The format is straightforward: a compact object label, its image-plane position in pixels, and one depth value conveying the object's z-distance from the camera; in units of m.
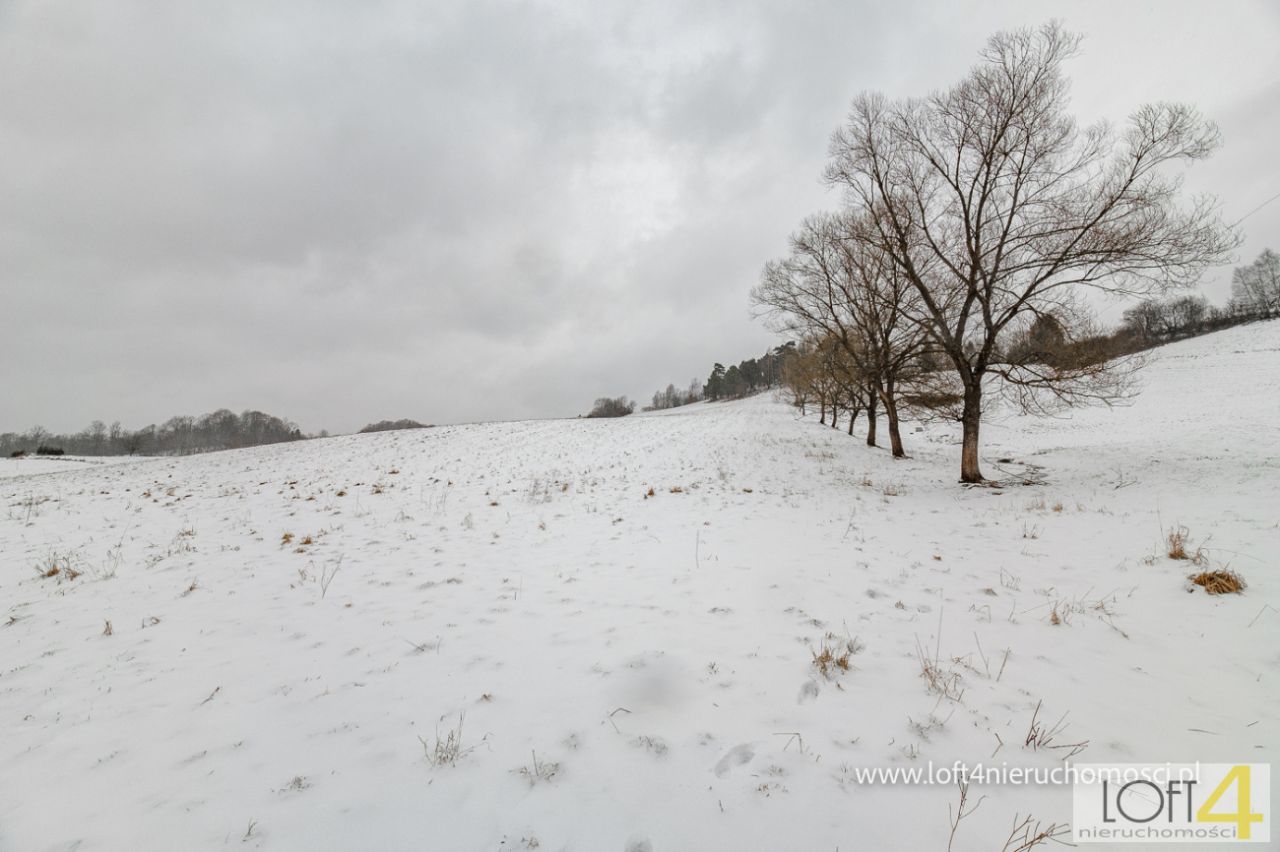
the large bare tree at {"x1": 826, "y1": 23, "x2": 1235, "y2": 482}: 9.95
